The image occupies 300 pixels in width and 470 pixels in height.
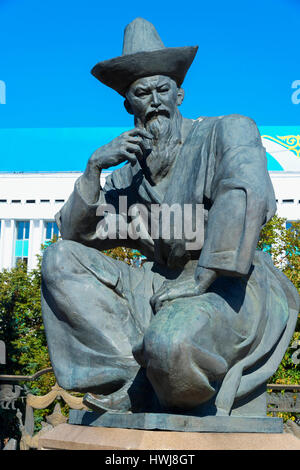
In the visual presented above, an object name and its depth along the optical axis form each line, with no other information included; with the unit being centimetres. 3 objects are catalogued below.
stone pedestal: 298
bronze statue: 319
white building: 3459
